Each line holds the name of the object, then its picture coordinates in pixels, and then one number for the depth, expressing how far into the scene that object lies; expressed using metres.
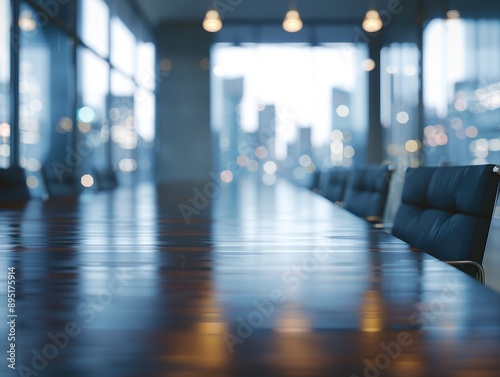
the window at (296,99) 9.97
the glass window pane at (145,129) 9.05
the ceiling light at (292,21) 6.24
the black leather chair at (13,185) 2.81
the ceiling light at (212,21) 6.14
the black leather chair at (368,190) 2.75
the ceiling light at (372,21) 6.49
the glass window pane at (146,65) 9.45
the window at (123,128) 7.86
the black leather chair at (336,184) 4.09
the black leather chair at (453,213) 1.47
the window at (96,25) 6.69
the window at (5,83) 4.54
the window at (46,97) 5.07
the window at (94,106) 6.56
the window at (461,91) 5.80
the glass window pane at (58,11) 5.42
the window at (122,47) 7.95
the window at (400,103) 8.38
